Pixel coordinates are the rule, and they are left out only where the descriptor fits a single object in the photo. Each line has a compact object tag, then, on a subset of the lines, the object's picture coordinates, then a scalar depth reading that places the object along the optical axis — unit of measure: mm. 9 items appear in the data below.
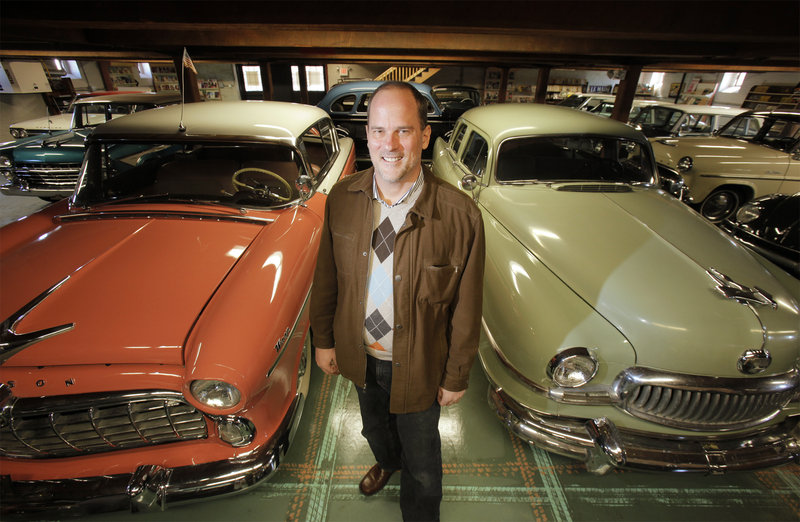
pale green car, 1566
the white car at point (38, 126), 5652
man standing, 1131
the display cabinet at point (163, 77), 12914
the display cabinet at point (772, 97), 10859
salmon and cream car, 1340
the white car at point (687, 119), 6688
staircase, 14023
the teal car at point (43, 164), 4465
